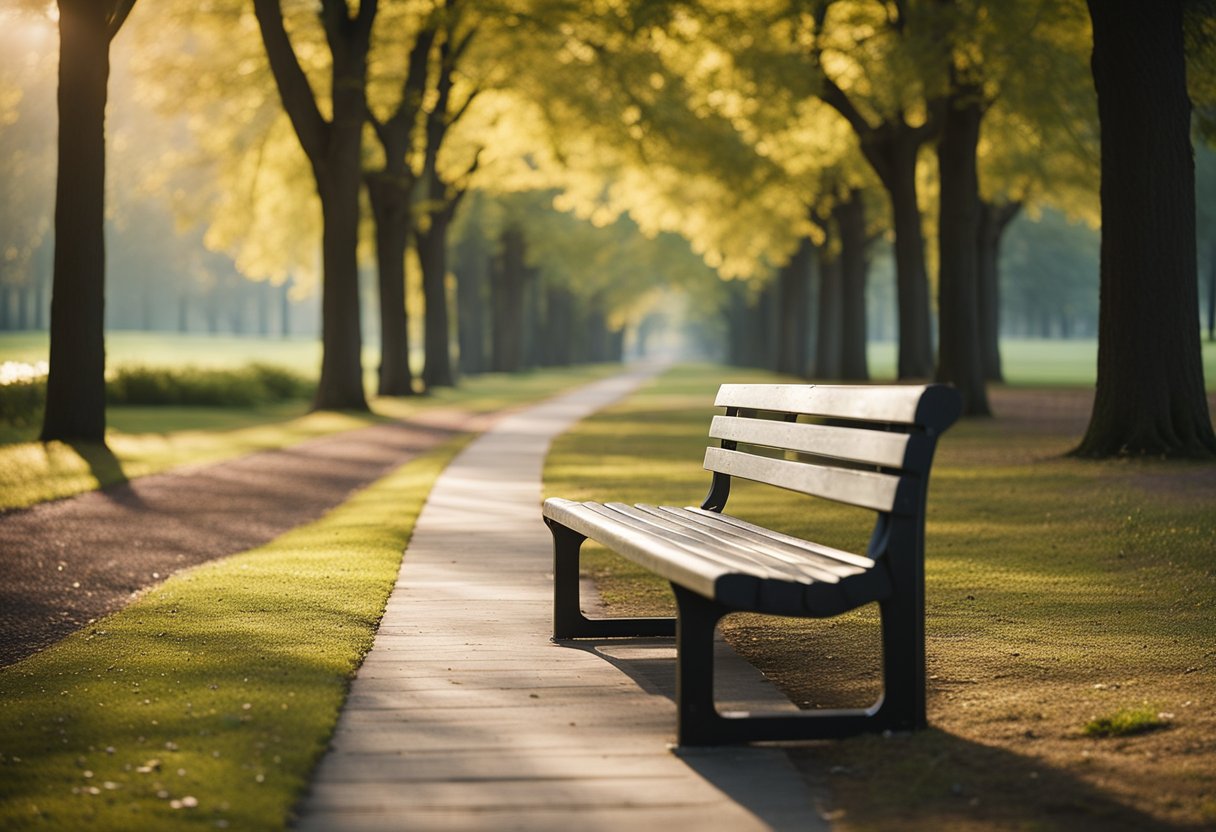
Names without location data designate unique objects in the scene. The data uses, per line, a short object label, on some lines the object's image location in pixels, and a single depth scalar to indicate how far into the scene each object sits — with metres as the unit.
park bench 4.10
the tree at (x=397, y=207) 28.27
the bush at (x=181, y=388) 29.77
